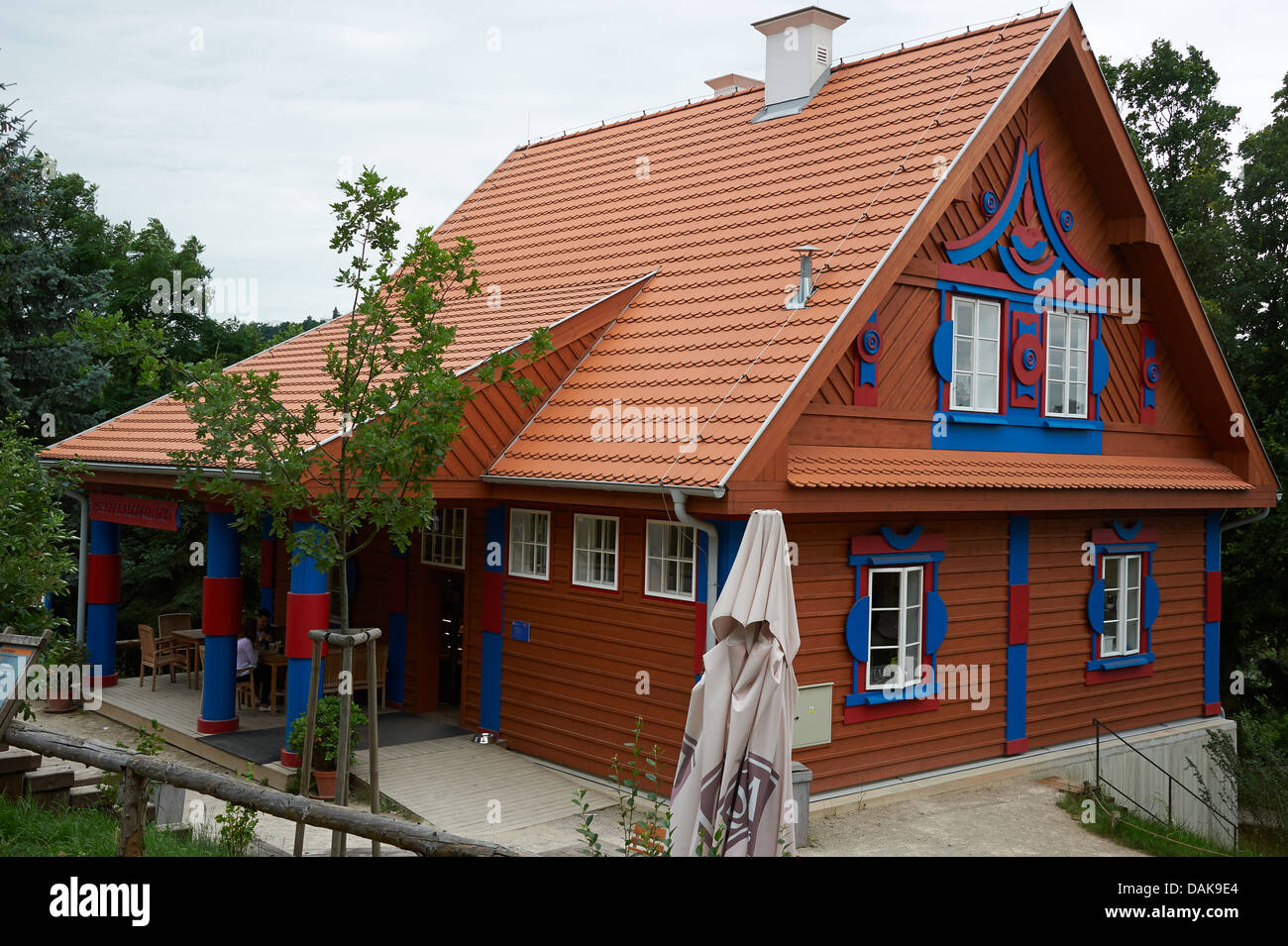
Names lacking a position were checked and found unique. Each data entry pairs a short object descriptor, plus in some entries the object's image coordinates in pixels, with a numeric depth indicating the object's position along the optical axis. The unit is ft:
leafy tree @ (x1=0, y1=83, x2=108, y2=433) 68.13
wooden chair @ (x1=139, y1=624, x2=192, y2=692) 54.65
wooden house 39.50
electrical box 38.55
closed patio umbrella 25.20
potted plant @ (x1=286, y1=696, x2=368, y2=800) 38.70
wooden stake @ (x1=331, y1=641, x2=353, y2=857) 26.61
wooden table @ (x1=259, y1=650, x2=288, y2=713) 49.11
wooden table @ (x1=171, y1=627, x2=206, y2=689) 54.44
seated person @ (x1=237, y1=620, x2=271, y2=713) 50.31
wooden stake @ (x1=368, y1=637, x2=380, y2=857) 26.50
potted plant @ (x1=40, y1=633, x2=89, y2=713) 52.54
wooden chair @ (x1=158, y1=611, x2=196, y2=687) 56.13
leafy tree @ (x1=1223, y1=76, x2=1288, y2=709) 67.56
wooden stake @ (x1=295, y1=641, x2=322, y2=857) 26.91
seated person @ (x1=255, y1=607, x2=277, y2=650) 53.36
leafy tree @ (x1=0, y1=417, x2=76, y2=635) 29.50
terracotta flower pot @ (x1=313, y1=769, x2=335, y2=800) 38.65
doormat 42.63
